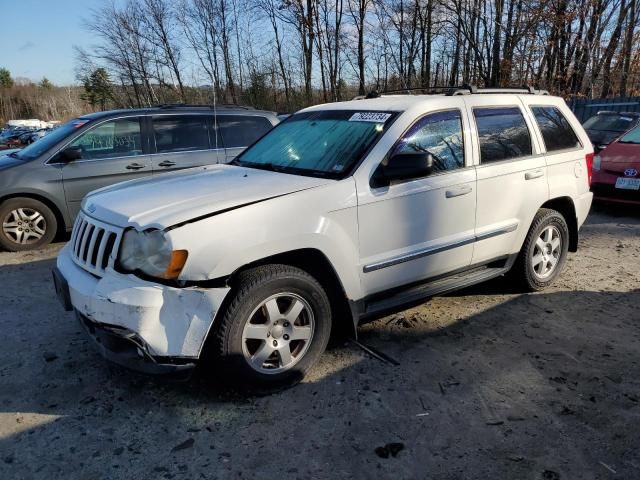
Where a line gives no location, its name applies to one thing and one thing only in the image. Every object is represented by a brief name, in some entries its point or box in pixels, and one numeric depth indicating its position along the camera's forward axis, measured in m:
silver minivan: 6.13
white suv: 2.60
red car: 7.16
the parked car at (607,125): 9.42
